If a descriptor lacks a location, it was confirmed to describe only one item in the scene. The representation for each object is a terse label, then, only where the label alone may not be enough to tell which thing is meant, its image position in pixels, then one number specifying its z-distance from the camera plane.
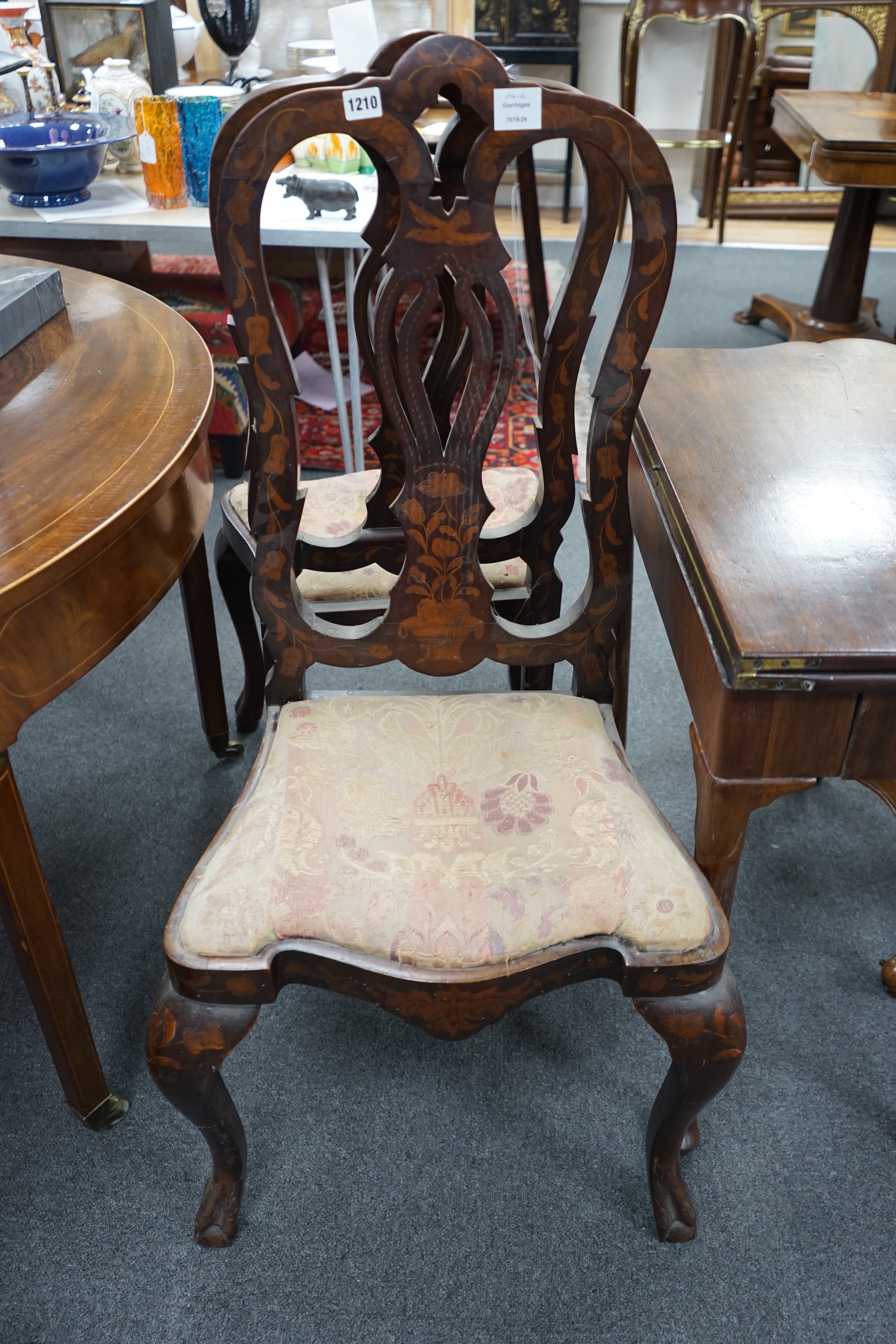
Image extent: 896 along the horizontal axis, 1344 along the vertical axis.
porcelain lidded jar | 2.43
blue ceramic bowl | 2.11
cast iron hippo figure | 2.21
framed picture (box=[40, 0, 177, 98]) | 2.53
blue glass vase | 2.19
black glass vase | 2.69
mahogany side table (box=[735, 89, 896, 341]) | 2.93
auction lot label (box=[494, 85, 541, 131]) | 0.86
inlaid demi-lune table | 0.89
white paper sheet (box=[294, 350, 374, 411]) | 2.83
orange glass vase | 2.20
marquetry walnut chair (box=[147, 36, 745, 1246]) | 0.91
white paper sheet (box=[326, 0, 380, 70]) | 2.29
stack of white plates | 2.89
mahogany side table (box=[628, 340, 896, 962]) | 0.88
